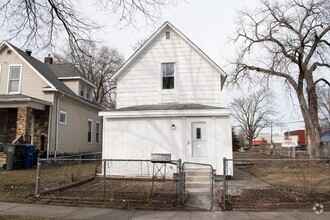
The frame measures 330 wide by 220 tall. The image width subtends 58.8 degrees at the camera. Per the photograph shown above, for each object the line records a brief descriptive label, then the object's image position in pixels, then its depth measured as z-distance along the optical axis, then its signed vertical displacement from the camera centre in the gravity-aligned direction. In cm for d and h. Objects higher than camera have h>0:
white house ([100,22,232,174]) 1307 +176
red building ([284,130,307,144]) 6909 +237
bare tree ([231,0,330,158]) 2241 +673
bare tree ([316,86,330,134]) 6091 +899
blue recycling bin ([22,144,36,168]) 1562 -68
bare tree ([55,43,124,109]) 3970 +925
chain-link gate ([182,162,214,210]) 809 -153
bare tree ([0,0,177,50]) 857 +382
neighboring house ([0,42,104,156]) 1734 +238
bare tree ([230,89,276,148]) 6894 +711
